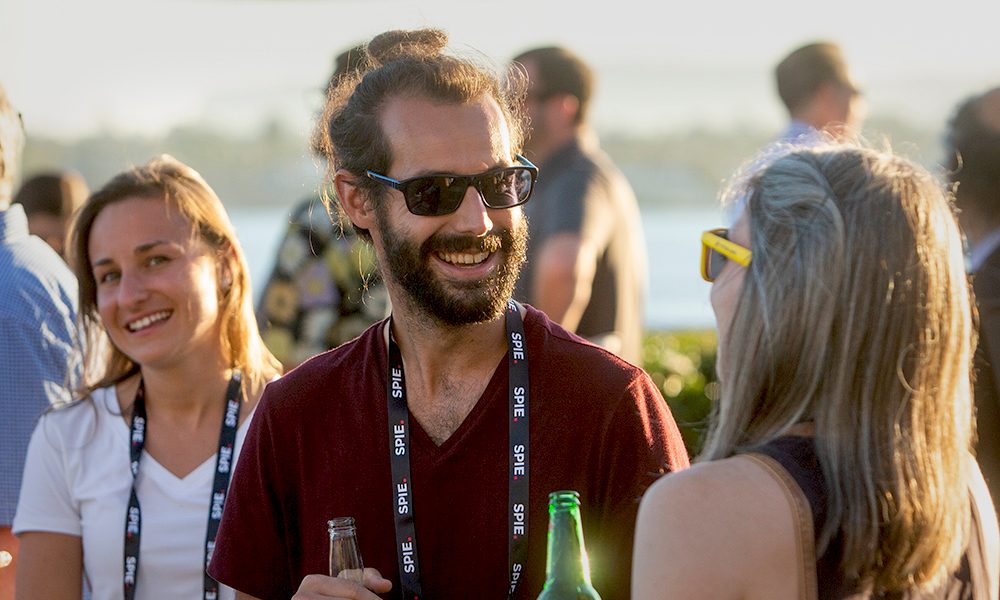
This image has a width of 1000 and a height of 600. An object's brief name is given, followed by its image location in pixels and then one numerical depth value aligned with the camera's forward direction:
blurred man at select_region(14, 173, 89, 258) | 6.23
